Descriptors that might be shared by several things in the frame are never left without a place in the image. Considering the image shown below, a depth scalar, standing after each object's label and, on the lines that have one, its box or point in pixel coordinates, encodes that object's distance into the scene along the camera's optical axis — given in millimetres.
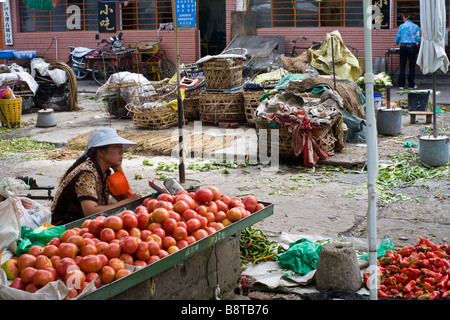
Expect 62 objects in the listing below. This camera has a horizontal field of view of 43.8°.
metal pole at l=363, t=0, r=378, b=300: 3631
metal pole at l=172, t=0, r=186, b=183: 6842
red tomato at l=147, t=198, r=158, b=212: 4161
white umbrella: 8133
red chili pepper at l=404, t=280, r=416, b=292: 4203
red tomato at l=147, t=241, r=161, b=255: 3639
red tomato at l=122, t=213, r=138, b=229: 3852
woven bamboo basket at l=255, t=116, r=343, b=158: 8484
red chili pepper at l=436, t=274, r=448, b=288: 4148
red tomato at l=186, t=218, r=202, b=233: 3969
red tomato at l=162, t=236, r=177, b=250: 3777
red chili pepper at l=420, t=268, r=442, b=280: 4234
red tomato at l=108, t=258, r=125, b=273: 3375
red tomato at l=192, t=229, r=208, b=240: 3936
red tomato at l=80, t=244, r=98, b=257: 3490
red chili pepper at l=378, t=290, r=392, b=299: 4177
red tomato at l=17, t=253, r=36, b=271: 3340
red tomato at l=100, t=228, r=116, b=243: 3691
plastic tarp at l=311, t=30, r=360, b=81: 13562
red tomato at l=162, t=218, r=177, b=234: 3912
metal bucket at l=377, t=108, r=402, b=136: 10133
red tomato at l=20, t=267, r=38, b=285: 3227
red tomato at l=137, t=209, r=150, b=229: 3943
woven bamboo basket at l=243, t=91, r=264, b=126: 11030
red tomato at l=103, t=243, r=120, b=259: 3514
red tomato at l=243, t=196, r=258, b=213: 4473
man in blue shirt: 14633
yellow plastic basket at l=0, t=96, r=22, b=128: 12062
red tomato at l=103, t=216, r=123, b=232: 3770
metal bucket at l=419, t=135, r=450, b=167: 8000
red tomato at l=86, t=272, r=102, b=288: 3256
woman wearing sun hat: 4594
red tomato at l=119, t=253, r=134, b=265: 3523
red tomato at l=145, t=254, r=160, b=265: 3593
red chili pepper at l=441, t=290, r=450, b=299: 4051
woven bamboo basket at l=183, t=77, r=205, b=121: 12000
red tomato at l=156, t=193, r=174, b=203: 4348
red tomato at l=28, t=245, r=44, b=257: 3473
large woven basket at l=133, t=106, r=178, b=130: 11258
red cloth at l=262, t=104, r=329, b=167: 8273
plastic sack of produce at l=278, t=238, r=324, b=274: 4684
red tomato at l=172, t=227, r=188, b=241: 3859
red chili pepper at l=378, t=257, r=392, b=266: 4660
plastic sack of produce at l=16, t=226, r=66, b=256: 3793
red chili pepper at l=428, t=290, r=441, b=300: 4038
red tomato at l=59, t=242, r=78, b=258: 3432
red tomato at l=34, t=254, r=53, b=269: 3309
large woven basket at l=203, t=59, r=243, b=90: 11344
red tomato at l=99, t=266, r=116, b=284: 3295
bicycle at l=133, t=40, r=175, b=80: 17953
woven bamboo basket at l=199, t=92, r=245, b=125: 11391
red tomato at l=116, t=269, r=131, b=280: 3334
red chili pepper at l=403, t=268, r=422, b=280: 4320
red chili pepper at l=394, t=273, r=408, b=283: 4312
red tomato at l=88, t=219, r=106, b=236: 3793
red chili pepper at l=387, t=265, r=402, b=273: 4445
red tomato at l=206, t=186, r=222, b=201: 4496
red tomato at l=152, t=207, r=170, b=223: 3957
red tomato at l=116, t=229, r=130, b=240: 3742
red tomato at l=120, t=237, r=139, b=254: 3566
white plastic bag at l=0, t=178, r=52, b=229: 4156
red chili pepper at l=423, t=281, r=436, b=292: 4156
